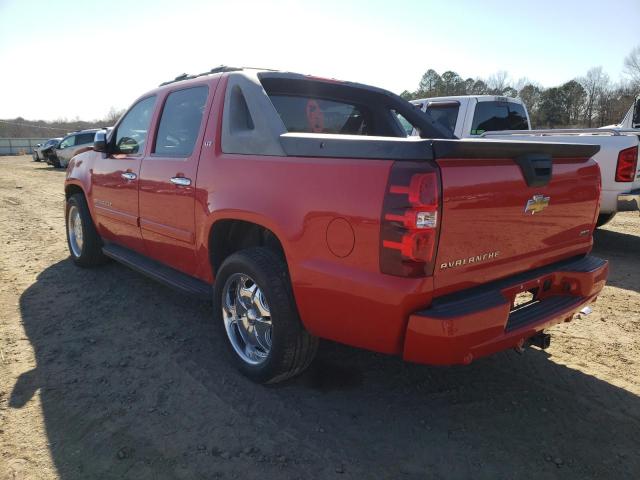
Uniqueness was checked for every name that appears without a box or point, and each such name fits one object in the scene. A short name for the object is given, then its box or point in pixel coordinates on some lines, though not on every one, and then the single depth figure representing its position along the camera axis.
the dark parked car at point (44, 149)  24.80
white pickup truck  5.81
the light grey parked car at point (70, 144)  22.48
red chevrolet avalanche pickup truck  2.11
